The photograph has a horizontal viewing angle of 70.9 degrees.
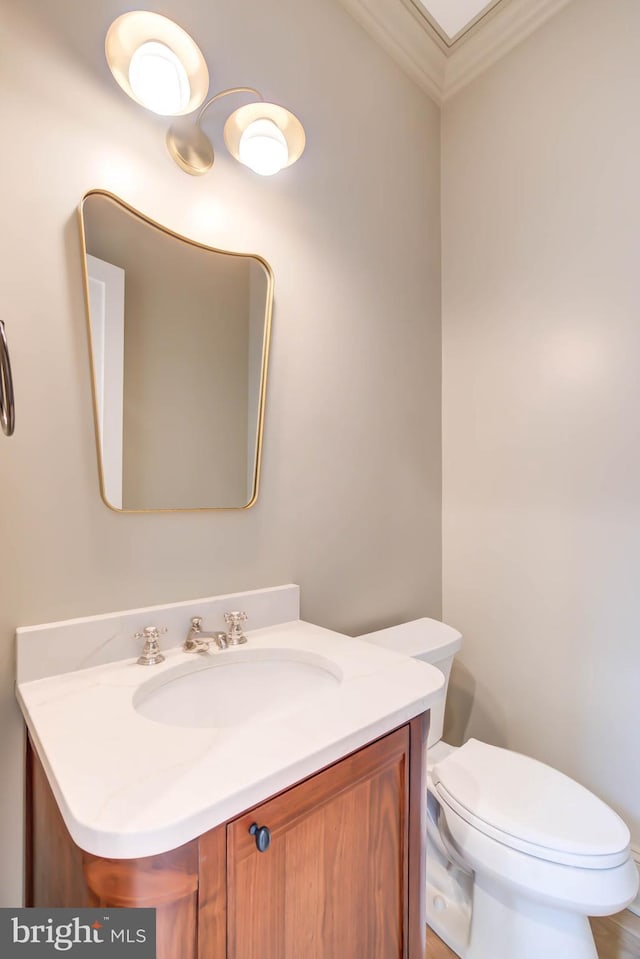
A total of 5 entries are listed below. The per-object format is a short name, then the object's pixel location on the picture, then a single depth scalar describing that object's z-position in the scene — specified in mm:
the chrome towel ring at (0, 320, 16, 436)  657
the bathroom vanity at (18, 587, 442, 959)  506
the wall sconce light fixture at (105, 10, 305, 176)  931
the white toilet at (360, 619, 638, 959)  945
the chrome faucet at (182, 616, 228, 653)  1002
